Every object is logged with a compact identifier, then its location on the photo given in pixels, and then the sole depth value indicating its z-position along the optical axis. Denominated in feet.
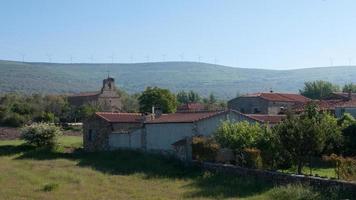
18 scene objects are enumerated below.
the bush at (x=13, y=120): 276.00
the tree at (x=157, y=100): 303.27
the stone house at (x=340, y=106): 186.60
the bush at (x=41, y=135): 176.45
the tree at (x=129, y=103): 425.52
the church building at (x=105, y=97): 424.87
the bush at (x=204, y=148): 116.88
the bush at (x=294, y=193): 73.53
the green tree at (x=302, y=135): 96.32
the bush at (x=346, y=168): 79.52
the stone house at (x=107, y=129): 166.20
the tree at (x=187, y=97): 515.50
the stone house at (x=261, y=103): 257.34
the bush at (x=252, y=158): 100.32
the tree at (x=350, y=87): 390.28
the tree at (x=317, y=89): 396.16
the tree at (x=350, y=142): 119.44
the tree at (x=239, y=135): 116.26
